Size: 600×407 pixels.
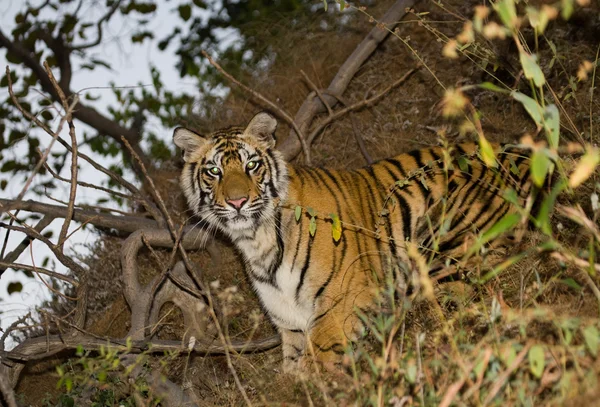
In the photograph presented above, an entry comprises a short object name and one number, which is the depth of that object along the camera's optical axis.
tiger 9.39
